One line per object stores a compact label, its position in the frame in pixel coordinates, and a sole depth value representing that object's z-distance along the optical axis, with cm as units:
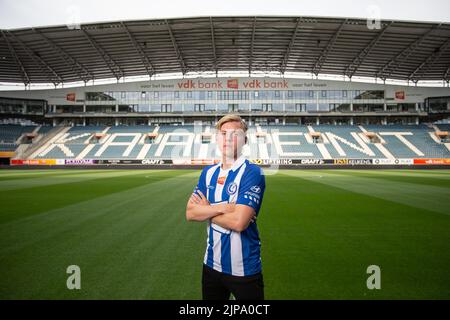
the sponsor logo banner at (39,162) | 4416
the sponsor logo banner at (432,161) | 4228
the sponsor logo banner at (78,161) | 4459
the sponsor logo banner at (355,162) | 4222
